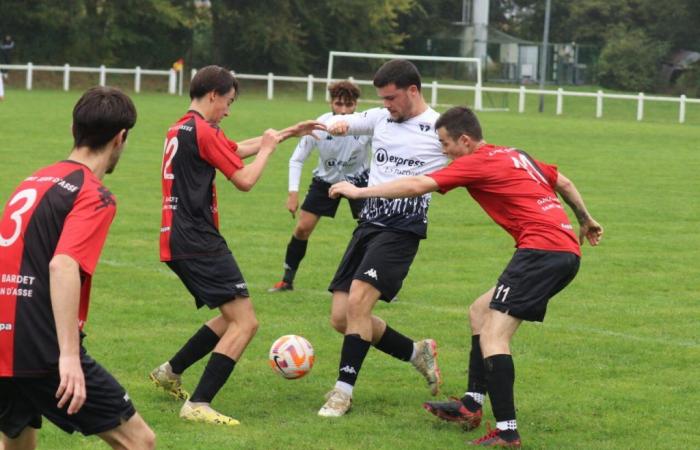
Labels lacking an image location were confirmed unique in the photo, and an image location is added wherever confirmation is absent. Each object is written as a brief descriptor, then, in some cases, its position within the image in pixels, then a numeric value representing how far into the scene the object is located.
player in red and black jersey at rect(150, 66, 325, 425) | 7.29
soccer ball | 7.91
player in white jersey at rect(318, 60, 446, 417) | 7.82
